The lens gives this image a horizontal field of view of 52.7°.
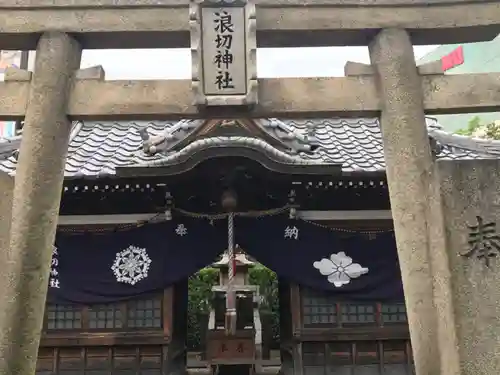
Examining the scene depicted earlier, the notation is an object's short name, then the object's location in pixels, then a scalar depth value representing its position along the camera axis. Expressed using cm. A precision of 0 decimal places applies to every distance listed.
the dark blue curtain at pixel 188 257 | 737
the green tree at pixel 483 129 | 1680
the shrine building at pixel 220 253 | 730
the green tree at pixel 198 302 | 1215
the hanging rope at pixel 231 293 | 678
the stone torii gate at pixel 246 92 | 431
